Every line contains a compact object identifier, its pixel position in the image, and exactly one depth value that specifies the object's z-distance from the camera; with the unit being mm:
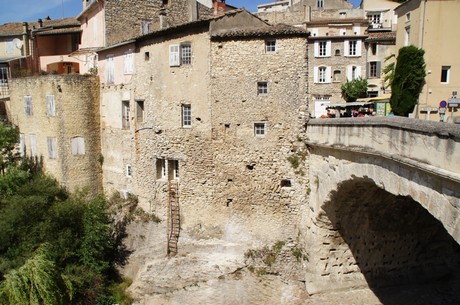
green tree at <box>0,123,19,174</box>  23844
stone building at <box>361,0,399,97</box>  30734
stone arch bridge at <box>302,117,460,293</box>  8023
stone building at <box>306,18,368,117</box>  31375
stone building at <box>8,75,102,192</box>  21969
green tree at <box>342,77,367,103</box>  29533
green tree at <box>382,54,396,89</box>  25562
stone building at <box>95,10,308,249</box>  16156
